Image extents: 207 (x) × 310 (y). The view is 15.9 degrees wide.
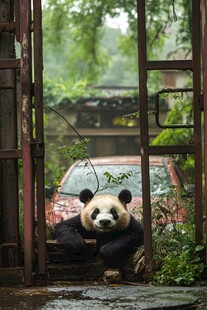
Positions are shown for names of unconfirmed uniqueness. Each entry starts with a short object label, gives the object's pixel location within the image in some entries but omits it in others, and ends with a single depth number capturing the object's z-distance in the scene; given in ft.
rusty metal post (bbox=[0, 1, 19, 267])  21.61
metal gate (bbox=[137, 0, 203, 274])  21.01
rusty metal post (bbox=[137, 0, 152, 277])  20.97
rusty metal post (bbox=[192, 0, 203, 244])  21.29
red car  28.37
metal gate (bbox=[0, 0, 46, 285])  20.77
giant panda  21.84
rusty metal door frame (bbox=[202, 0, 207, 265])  20.47
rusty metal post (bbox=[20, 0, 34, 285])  20.72
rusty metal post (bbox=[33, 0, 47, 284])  20.81
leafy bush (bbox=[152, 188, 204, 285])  20.71
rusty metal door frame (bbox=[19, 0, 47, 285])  20.75
